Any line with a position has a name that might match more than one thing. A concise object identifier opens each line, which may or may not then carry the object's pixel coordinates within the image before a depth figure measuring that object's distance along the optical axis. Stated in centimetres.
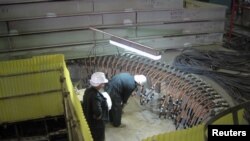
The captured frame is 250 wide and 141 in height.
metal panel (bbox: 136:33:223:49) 688
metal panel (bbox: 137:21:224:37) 679
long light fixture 394
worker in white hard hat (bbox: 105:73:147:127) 550
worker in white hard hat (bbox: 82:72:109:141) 464
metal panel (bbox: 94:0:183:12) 658
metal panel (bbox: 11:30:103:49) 635
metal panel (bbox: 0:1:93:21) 626
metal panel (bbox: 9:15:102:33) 629
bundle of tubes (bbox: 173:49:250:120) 539
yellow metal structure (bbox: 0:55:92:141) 521
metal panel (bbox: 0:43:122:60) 638
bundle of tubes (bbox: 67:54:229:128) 500
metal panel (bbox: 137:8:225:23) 669
